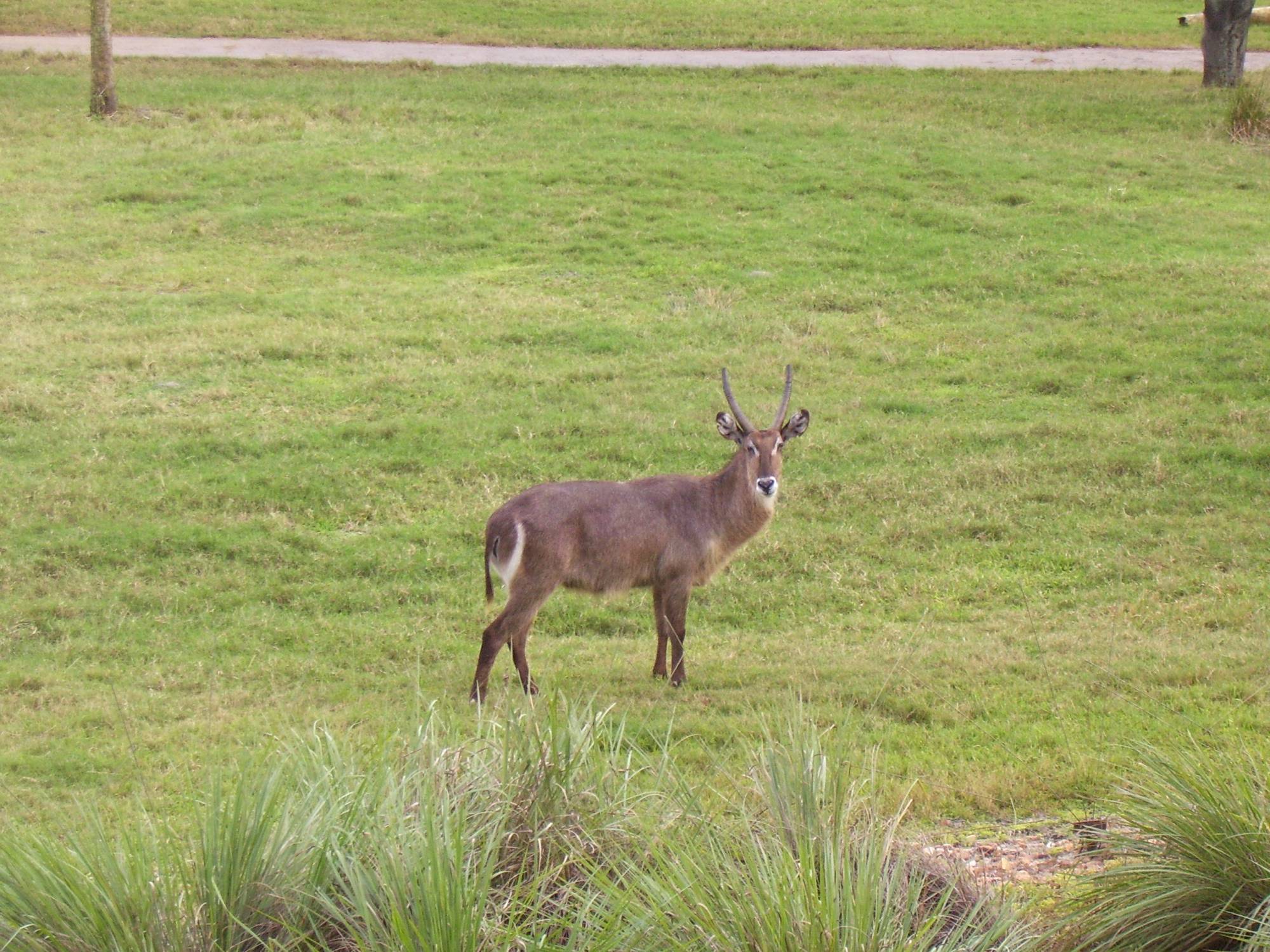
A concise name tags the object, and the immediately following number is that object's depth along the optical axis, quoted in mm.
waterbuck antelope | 15711
